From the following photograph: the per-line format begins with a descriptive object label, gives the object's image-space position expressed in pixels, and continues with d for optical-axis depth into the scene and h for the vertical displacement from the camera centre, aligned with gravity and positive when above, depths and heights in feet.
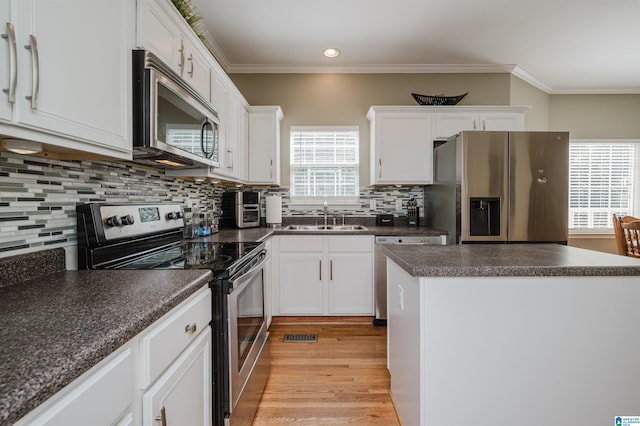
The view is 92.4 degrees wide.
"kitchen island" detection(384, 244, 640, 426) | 3.88 -1.79
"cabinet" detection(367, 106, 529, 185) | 10.25 +2.63
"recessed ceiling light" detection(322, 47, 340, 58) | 10.00 +5.16
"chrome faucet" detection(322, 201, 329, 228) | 11.00 -0.13
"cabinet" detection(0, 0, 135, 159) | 2.50 +1.31
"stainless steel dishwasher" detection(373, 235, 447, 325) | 9.40 -1.99
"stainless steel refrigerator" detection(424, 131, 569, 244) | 8.53 +0.62
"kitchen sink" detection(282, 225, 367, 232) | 11.02 -0.72
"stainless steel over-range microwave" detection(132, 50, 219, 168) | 4.16 +1.41
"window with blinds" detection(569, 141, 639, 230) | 12.82 +1.19
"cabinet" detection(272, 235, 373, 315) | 9.53 -2.14
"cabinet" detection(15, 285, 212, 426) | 1.86 -1.39
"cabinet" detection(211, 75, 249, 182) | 7.72 +2.27
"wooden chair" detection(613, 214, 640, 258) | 8.98 -0.89
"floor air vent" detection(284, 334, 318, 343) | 8.48 -3.67
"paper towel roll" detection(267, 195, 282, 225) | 10.67 -0.06
